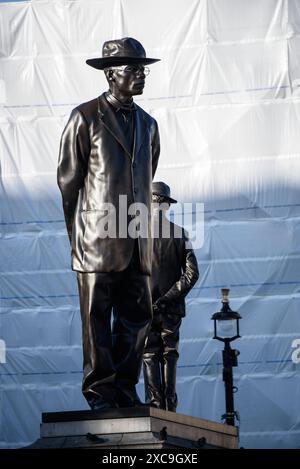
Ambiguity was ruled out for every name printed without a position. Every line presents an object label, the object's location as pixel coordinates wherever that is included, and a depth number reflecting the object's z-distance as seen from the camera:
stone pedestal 13.64
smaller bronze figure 19.47
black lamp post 27.12
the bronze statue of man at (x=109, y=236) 14.54
